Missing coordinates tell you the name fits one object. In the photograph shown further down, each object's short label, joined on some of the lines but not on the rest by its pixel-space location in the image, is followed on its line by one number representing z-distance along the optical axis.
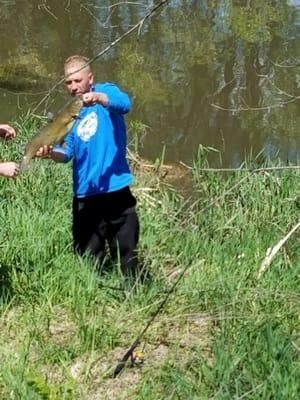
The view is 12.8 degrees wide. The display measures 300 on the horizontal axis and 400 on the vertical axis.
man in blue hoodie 7.43
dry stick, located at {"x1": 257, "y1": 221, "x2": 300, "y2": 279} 7.83
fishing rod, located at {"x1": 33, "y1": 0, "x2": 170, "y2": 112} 6.41
